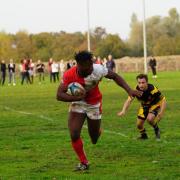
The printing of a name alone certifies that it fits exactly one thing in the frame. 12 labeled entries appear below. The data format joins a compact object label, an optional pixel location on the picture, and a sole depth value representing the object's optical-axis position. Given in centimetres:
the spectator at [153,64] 5470
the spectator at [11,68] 5106
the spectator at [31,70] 5222
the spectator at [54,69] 5293
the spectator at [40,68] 5448
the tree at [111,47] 11456
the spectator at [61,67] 6020
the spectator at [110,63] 4724
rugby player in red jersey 978
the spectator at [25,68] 4991
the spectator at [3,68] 5107
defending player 1344
